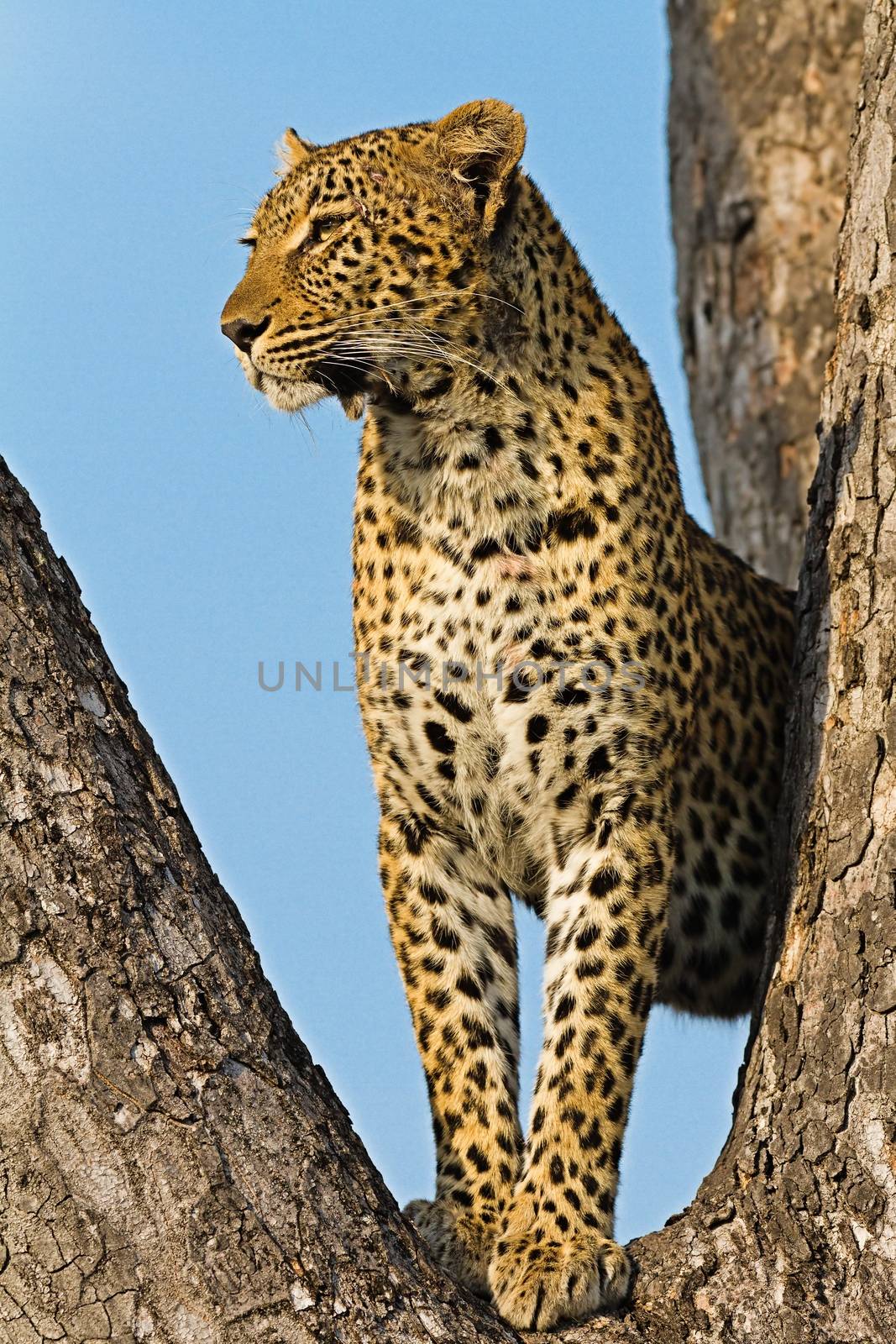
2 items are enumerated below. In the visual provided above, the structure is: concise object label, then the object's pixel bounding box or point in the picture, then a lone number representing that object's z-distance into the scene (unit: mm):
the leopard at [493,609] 10359
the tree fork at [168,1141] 6746
